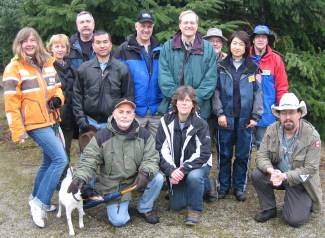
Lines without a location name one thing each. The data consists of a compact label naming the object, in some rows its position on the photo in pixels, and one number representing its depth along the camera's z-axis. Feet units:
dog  15.67
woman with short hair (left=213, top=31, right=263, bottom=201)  17.30
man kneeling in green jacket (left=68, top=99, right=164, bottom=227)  16.03
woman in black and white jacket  16.40
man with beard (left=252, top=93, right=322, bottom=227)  15.94
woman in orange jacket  15.24
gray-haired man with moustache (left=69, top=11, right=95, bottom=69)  18.01
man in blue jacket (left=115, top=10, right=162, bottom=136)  17.78
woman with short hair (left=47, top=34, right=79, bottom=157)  17.58
